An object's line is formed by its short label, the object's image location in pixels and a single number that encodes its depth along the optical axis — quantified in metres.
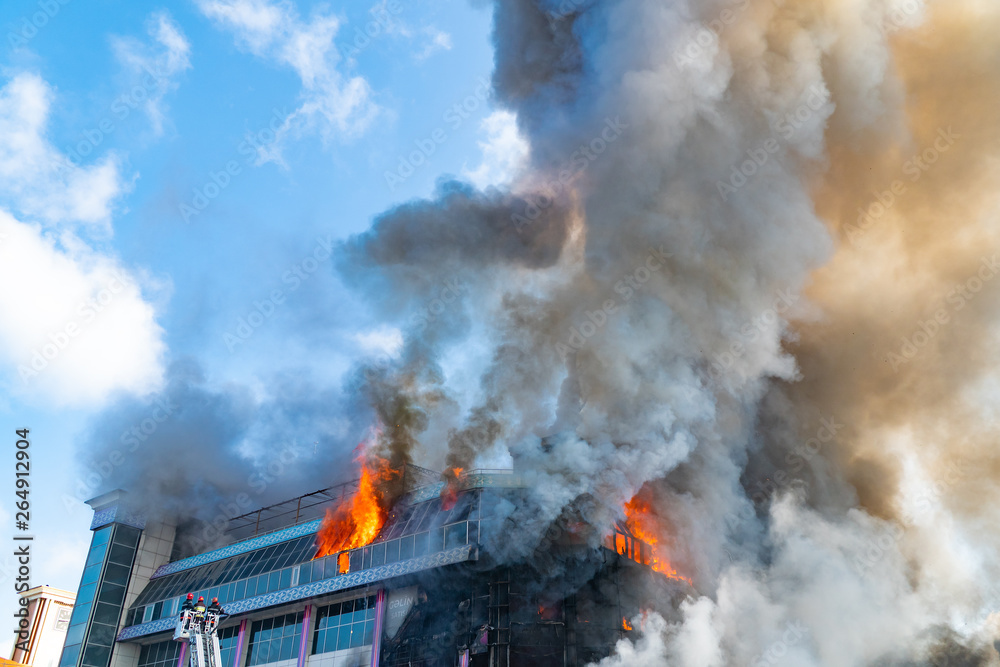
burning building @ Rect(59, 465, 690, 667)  40.72
